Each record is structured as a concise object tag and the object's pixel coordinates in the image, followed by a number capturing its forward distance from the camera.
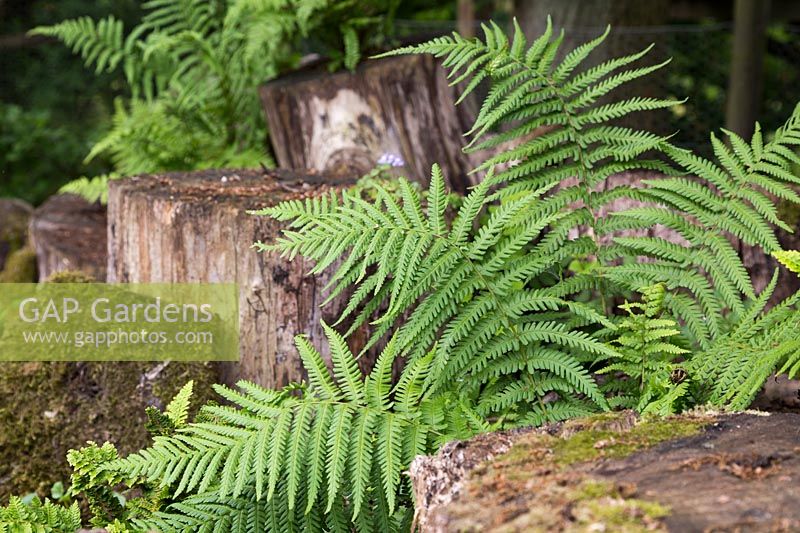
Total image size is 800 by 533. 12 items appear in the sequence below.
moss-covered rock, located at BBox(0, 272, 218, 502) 3.01
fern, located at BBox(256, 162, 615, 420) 2.40
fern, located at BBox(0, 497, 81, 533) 2.22
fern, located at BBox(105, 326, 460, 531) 2.21
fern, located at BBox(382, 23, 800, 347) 2.60
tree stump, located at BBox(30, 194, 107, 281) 4.41
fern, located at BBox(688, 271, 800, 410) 2.17
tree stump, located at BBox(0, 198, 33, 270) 5.12
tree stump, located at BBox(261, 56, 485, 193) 4.42
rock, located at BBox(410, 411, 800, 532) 1.59
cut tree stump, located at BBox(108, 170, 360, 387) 3.03
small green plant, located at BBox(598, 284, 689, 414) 2.33
